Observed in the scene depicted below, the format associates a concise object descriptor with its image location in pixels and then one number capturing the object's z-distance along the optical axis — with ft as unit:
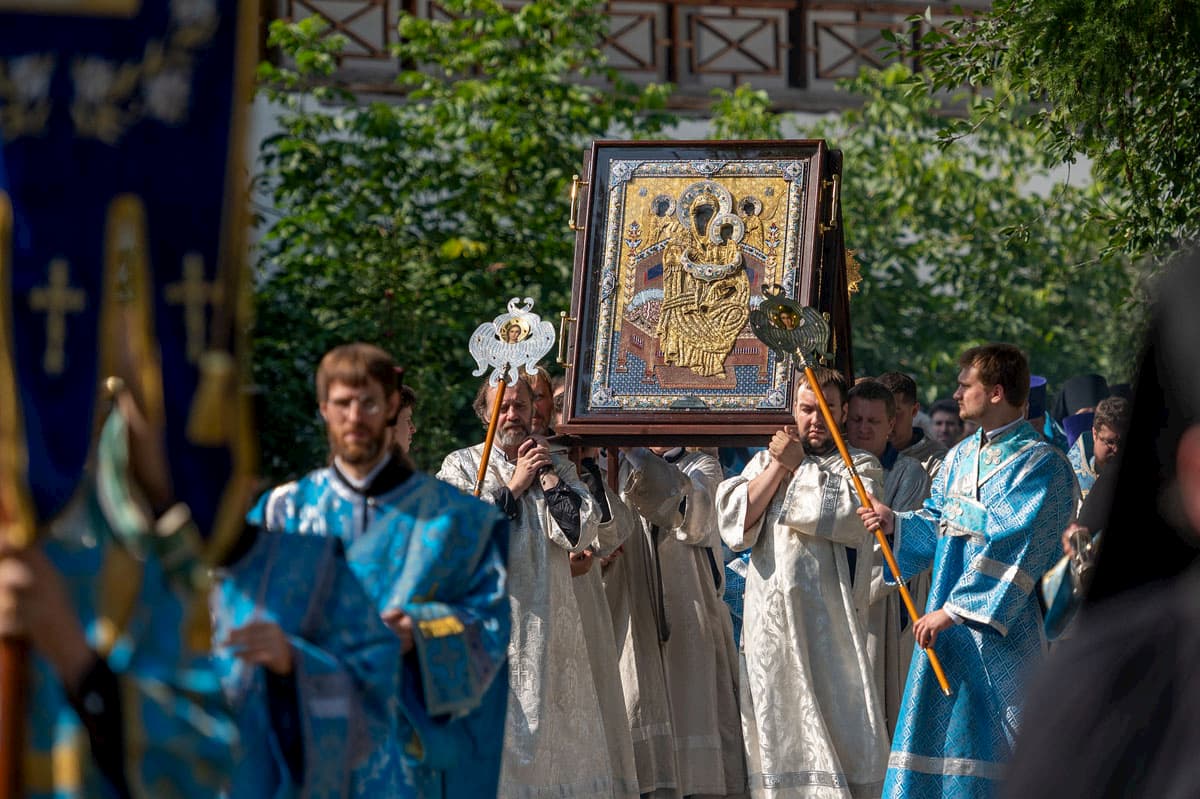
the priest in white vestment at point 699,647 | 52.64
